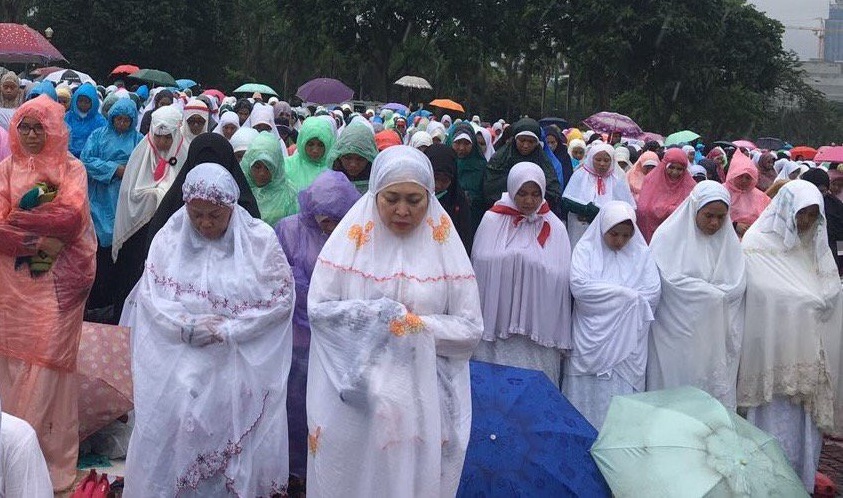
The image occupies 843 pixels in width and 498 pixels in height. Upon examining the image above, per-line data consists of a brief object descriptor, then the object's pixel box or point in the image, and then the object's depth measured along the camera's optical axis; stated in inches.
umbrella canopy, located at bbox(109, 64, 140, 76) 952.7
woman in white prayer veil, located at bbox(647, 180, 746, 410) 223.1
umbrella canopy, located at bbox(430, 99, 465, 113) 917.2
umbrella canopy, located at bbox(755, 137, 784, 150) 1026.1
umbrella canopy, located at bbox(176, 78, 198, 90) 832.8
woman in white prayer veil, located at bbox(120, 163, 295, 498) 166.9
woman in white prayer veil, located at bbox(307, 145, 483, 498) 147.6
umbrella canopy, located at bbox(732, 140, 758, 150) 783.3
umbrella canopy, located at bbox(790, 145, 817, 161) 792.9
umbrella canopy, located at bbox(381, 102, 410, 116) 876.5
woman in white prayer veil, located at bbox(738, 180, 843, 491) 224.7
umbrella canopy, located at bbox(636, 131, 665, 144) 806.3
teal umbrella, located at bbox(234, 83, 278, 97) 850.8
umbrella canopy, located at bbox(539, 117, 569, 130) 707.1
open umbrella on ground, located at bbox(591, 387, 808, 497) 164.6
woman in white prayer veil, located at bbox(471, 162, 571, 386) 225.6
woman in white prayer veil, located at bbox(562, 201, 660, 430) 220.7
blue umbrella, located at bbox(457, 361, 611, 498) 163.2
